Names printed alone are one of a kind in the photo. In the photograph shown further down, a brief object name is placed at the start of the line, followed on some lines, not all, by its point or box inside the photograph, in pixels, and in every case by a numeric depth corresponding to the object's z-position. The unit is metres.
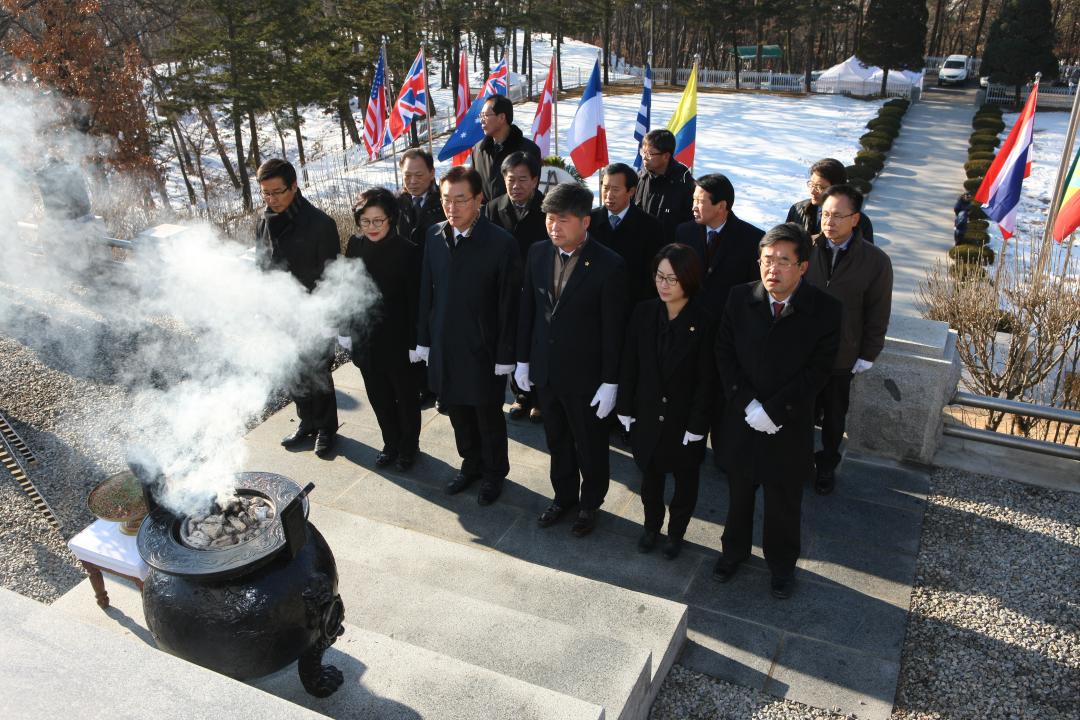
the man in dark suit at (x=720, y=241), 4.56
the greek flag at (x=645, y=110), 10.60
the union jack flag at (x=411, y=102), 11.61
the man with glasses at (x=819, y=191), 4.78
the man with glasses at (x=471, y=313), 4.56
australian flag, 9.76
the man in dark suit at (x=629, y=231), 4.99
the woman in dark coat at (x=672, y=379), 3.82
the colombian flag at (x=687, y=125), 9.14
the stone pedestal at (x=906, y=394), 4.93
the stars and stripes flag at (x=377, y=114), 12.47
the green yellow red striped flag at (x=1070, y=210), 6.98
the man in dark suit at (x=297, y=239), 5.00
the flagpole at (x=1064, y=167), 7.56
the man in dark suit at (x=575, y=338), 4.17
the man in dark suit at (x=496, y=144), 6.20
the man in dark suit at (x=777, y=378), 3.65
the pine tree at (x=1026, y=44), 28.95
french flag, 9.18
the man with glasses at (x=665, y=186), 5.63
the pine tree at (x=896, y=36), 30.16
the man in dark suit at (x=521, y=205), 5.18
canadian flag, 9.92
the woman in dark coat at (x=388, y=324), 4.86
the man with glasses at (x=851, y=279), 4.34
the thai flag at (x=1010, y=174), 7.55
